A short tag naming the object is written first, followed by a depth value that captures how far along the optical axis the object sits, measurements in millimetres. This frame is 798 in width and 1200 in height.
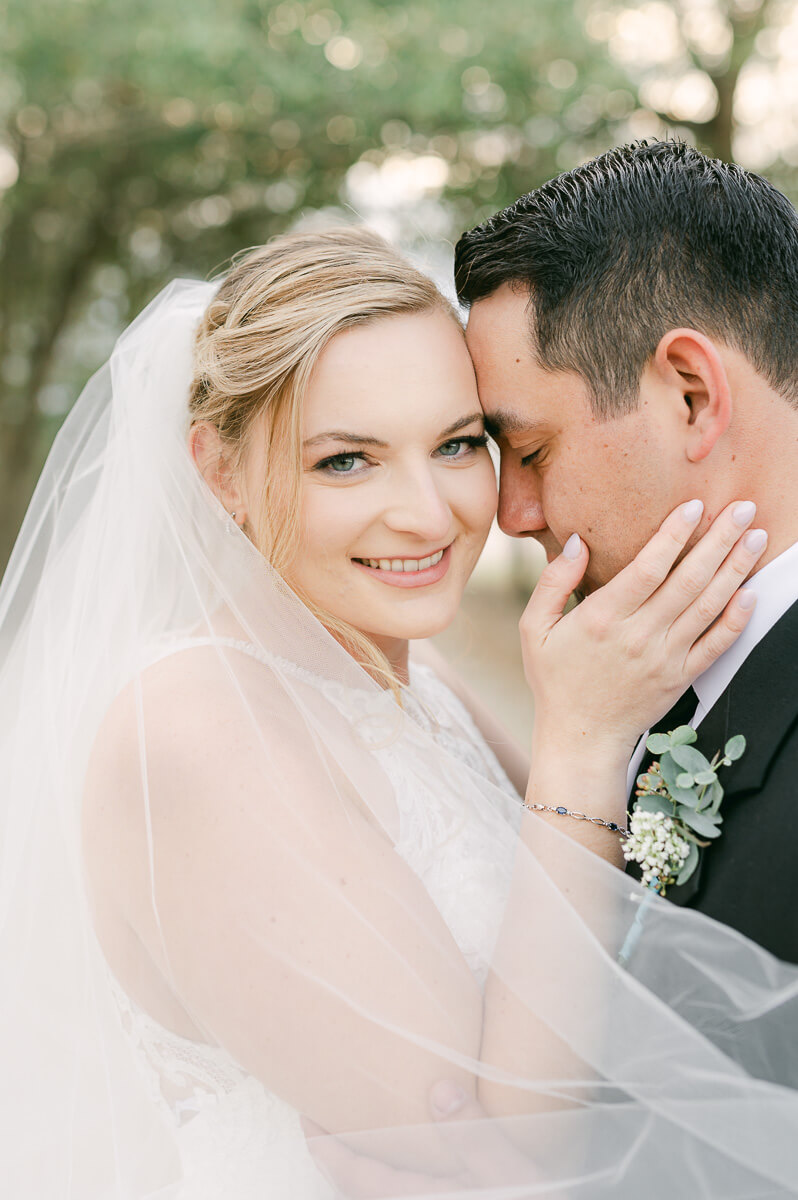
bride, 692
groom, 776
